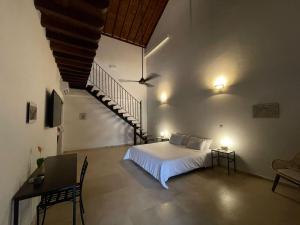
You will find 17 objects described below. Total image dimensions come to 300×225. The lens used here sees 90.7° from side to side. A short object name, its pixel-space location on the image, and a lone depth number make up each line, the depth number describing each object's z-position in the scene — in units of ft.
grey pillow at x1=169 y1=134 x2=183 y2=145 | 16.14
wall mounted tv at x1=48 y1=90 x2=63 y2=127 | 9.50
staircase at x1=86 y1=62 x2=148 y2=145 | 21.66
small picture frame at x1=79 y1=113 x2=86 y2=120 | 21.26
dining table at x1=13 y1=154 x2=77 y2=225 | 4.57
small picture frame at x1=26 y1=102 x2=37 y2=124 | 5.81
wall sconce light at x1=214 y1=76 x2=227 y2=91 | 13.48
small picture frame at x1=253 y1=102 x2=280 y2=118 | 10.23
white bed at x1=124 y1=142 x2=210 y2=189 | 10.66
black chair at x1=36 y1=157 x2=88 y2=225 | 5.76
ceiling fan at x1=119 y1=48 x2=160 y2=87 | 24.30
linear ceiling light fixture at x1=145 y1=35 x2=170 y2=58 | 20.98
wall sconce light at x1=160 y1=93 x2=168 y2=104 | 21.38
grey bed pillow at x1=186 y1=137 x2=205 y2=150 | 13.83
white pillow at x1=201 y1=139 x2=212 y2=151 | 13.79
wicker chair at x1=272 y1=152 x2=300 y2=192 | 8.03
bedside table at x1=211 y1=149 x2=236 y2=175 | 12.56
